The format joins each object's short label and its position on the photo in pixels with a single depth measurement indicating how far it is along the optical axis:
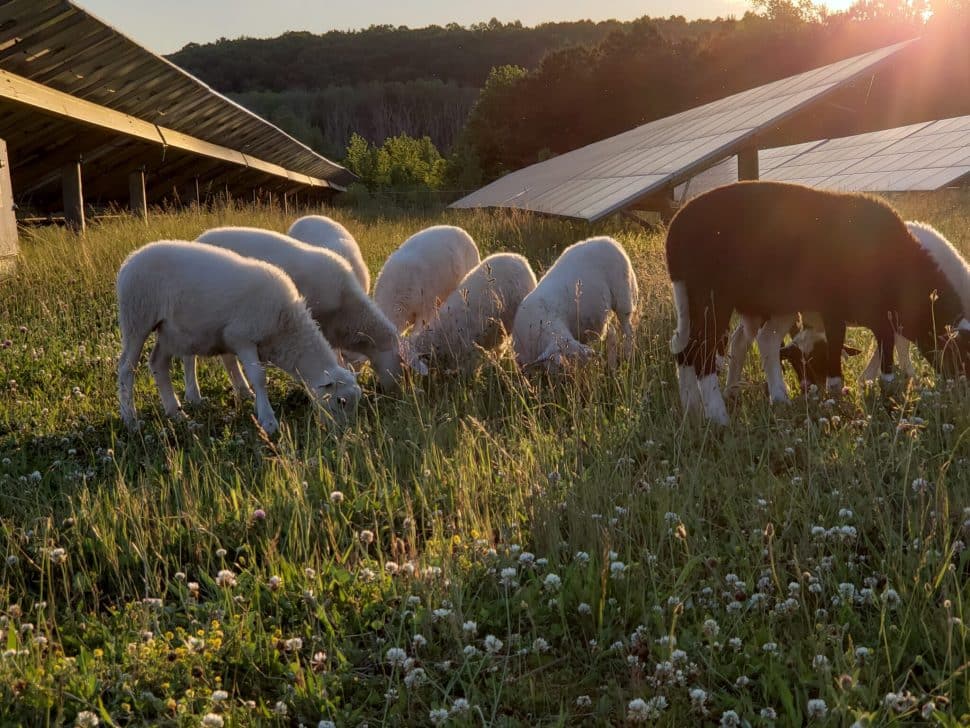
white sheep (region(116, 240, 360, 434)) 5.70
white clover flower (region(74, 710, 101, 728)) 2.07
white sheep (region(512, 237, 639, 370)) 6.80
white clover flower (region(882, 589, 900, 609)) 2.59
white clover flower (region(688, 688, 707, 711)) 2.20
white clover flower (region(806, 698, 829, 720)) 2.09
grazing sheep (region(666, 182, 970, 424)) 5.00
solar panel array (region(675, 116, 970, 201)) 13.05
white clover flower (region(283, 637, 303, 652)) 2.46
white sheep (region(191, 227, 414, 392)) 6.84
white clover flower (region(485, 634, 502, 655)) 2.45
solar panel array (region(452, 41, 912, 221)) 11.85
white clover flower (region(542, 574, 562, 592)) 2.79
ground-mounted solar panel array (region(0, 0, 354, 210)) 11.16
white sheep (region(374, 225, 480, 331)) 8.27
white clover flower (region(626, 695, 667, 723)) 2.11
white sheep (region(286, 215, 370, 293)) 8.14
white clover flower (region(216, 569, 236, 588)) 2.76
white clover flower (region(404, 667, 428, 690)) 2.34
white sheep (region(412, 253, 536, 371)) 7.28
